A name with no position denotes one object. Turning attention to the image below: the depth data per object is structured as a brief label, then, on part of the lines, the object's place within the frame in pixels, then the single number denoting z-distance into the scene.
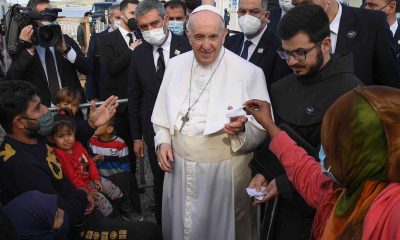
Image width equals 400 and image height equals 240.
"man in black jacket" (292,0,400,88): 2.95
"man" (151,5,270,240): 2.71
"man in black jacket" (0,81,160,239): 2.34
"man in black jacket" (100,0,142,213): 4.34
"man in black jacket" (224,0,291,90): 3.32
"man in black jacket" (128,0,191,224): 3.56
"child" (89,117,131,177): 4.18
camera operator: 3.83
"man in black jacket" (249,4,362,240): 2.18
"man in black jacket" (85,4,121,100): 4.63
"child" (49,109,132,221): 3.11
